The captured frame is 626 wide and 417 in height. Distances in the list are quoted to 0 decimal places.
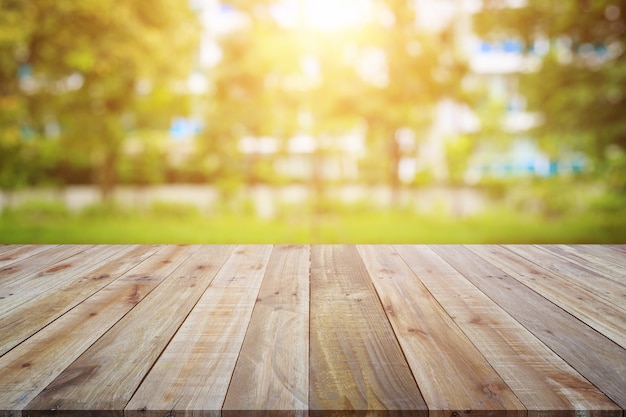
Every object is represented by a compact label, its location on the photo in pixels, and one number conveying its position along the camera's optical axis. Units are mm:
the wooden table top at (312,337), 827
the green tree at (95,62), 5059
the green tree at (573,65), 4695
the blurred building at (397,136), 6023
